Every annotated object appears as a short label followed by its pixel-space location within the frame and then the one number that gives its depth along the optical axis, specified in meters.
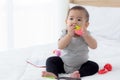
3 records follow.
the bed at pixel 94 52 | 1.80
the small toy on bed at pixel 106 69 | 1.82
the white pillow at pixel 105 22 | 2.70
